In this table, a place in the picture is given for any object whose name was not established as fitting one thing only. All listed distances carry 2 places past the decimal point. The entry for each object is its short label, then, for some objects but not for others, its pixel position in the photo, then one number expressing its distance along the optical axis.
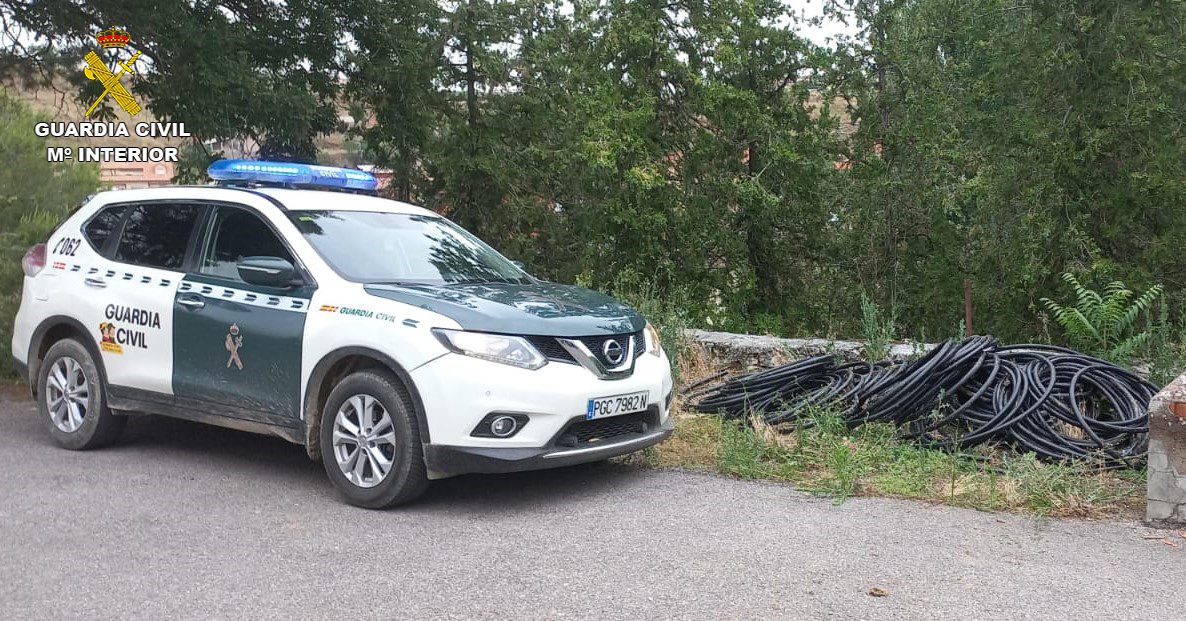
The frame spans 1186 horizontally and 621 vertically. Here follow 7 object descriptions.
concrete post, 5.47
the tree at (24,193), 10.42
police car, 5.68
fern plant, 8.71
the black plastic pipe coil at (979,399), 6.75
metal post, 9.46
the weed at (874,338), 8.90
